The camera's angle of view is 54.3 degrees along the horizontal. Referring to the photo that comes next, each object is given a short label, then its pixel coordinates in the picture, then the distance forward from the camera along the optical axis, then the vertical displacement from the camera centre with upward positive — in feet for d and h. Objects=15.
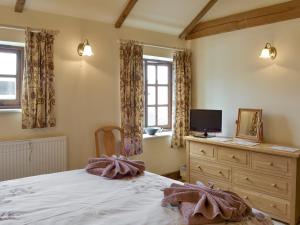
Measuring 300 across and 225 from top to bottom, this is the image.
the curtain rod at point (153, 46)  13.06 +3.24
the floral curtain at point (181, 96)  15.05 +0.83
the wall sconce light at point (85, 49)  11.44 +2.50
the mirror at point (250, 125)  12.18 -0.54
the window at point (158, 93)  15.16 +1.00
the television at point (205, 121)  13.51 -0.41
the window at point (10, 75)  10.87 +1.35
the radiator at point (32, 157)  10.22 -1.67
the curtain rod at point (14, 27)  10.14 +2.98
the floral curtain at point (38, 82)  10.57 +1.08
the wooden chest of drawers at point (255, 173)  10.34 -2.40
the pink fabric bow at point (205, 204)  5.24 -1.76
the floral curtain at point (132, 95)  12.99 +0.75
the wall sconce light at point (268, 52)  11.82 +2.44
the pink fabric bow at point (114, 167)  7.93 -1.56
